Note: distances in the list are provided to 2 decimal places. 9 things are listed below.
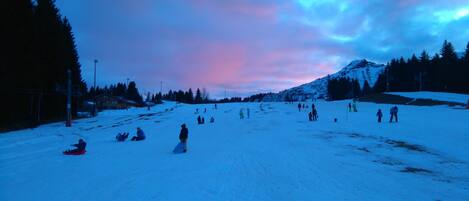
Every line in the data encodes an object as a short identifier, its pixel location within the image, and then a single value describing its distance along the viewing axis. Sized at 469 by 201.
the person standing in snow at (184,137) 18.73
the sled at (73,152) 18.48
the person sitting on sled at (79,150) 18.50
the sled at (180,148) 18.53
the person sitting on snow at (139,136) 25.88
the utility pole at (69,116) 38.74
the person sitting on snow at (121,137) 25.50
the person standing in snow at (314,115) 42.35
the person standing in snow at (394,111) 35.28
